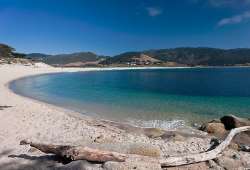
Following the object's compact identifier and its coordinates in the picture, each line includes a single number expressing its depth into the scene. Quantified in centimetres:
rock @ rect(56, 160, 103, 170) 390
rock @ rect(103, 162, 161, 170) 387
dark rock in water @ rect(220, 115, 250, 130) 811
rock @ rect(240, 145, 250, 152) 542
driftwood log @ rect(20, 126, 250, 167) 406
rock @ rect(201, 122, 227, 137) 771
